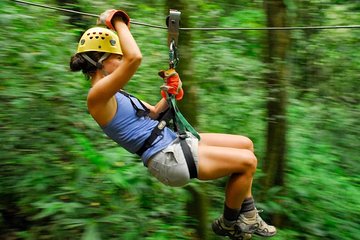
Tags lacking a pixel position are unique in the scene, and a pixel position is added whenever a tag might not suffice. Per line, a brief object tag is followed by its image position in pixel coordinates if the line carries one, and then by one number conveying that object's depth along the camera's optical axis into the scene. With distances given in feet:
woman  8.87
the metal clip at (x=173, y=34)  8.91
